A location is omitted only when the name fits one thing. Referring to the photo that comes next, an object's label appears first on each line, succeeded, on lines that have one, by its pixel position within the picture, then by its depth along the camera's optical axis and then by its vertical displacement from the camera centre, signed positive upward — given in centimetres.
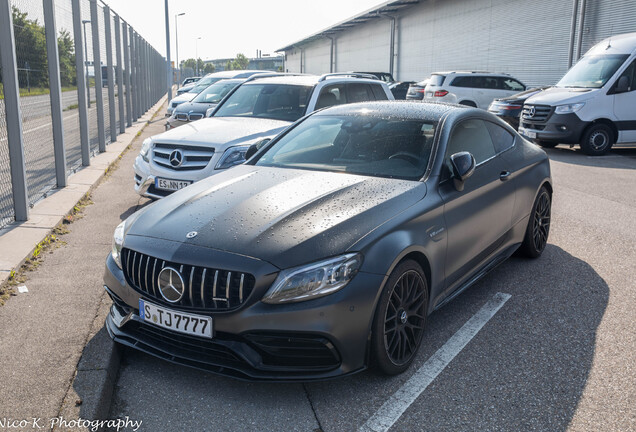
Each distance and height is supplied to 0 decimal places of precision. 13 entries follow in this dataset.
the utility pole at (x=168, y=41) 3644 +213
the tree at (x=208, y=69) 15242 +248
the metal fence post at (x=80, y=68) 966 +13
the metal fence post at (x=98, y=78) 1181 -2
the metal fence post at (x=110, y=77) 1390 +0
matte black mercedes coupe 310 -92
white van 1375 -48
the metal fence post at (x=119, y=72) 1580 +13
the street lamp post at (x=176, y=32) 6494 +499
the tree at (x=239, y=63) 14884 +399
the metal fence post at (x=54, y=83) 766 -9
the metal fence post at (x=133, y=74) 1977 +11
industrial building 2121 +220
